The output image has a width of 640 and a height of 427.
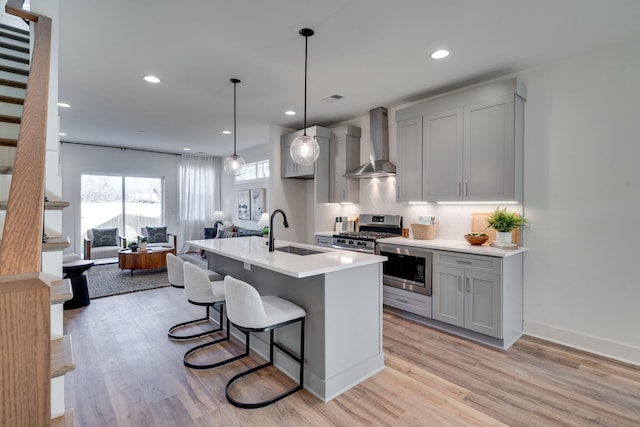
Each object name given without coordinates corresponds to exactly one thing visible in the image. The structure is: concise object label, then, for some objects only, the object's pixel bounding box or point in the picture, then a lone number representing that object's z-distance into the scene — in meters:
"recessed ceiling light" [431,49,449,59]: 2.88
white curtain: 8.70
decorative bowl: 3.41
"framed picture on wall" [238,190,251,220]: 8.12
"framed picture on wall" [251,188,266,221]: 7.65
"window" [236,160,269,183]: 7.64
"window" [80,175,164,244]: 7.49
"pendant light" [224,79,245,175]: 3.97
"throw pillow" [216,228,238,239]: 7.73
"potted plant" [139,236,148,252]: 6.02
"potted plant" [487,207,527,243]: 3.17
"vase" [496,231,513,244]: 3.21
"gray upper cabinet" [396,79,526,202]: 3.19
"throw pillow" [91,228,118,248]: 7.07
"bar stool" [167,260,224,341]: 2.72
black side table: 4.19
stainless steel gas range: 4.10
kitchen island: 2.25
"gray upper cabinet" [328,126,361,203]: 4.87
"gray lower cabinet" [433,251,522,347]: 2.98
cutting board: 3.58
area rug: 4.95
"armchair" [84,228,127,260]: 6.62
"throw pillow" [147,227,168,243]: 7.52
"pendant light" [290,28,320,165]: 2.86
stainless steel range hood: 4.40
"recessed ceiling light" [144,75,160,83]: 3.52
